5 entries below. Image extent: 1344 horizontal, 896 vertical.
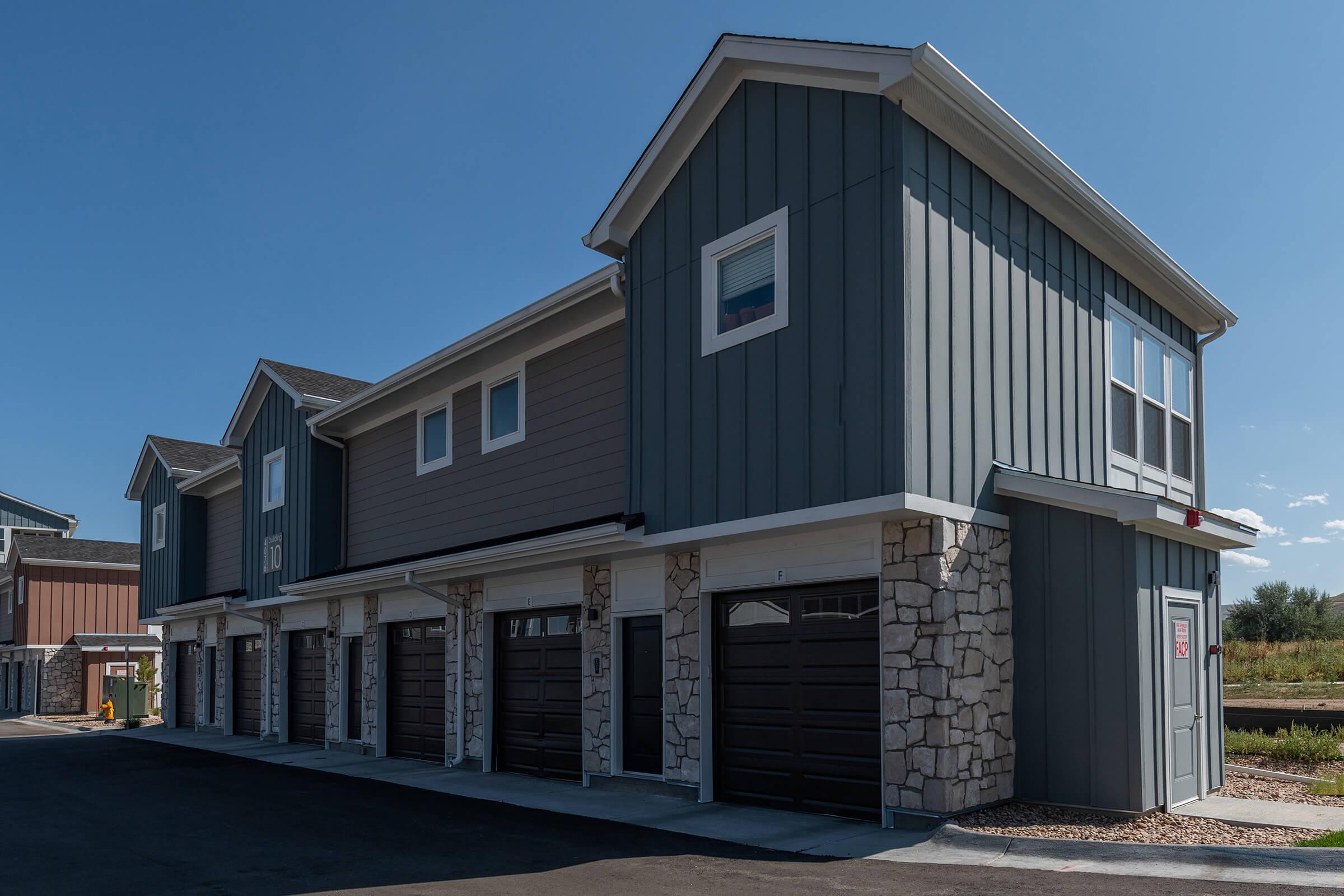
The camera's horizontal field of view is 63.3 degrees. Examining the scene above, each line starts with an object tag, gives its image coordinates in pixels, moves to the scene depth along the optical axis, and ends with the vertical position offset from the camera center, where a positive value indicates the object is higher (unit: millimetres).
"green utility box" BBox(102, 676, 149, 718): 31641 -4704
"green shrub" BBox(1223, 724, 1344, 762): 12727 -2566
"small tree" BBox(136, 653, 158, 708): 35781 -4515
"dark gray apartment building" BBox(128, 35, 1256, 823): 9805 +585
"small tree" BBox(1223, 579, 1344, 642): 33781 -2661
